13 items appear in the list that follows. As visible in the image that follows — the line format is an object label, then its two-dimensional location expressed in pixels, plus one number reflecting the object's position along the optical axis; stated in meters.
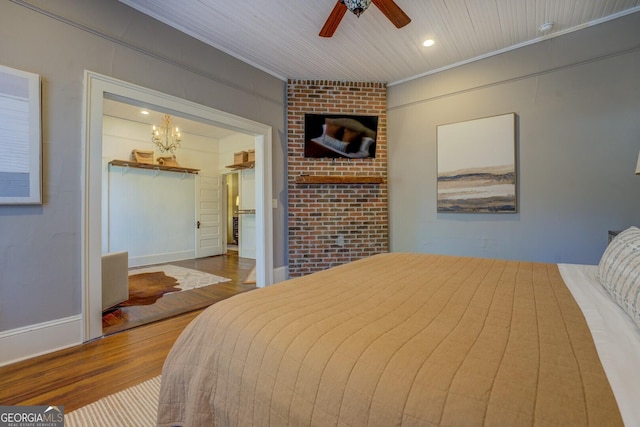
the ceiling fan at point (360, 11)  1.90
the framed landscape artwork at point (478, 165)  3.03
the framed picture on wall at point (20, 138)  1.79
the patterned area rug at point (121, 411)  1.30
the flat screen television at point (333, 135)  3.72
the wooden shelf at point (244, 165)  5.64
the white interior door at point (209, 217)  6.22
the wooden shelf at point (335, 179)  3.66
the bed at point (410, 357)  0.53
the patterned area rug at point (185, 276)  3.81
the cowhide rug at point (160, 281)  3.22
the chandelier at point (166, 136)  4.93
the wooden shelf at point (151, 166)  4.97
